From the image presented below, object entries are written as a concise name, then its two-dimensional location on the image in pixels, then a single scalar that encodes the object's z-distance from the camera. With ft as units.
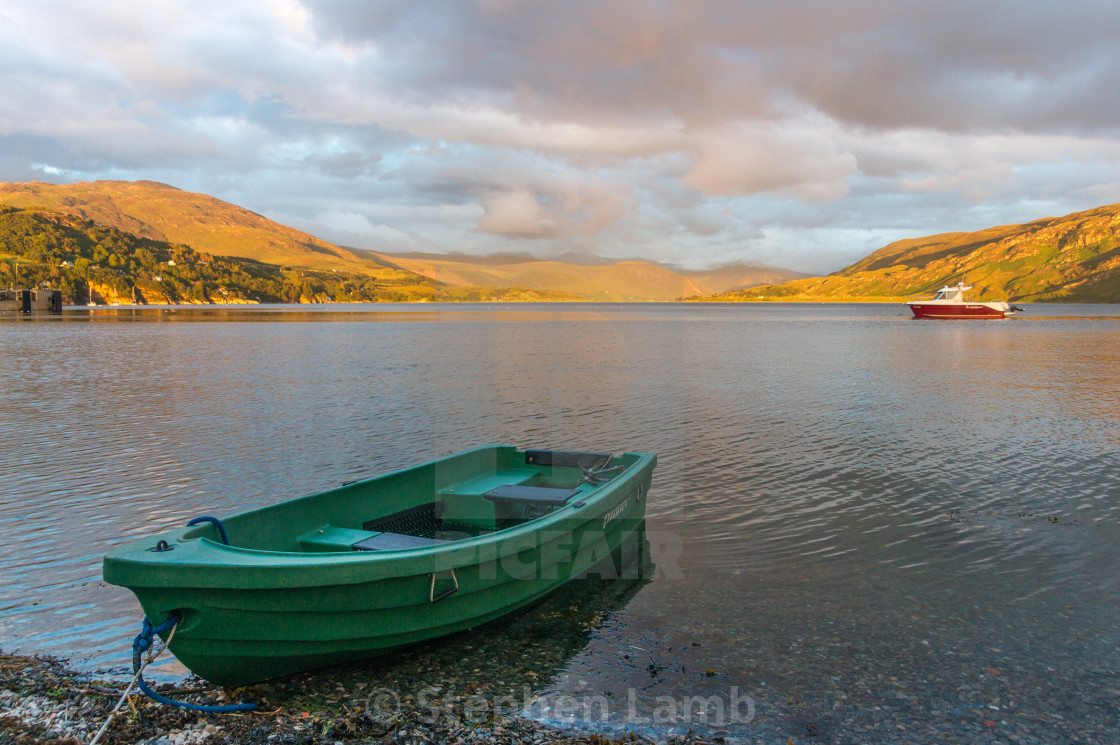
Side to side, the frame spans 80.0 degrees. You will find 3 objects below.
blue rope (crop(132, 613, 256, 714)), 22.93
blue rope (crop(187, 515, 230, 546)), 27.07
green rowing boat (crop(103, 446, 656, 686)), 23.47
